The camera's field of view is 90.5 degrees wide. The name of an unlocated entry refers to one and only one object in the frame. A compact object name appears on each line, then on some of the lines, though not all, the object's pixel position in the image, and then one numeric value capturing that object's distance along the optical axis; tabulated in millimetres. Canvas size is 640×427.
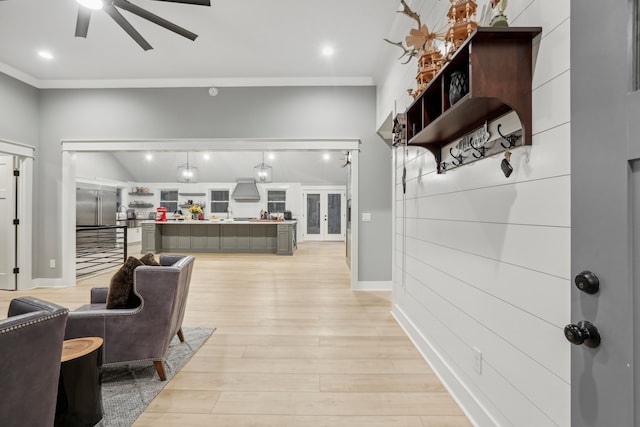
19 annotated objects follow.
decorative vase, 1450
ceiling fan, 2354
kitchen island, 8469
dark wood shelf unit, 1231
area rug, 1815
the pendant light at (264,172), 9047
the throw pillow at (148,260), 2281
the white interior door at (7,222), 4492
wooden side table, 1596
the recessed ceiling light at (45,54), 3832
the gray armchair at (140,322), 1998
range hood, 11164
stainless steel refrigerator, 8086
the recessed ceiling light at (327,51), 3688
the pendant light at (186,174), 8641
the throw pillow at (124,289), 2098
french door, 11852
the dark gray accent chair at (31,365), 974
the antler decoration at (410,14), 1963
